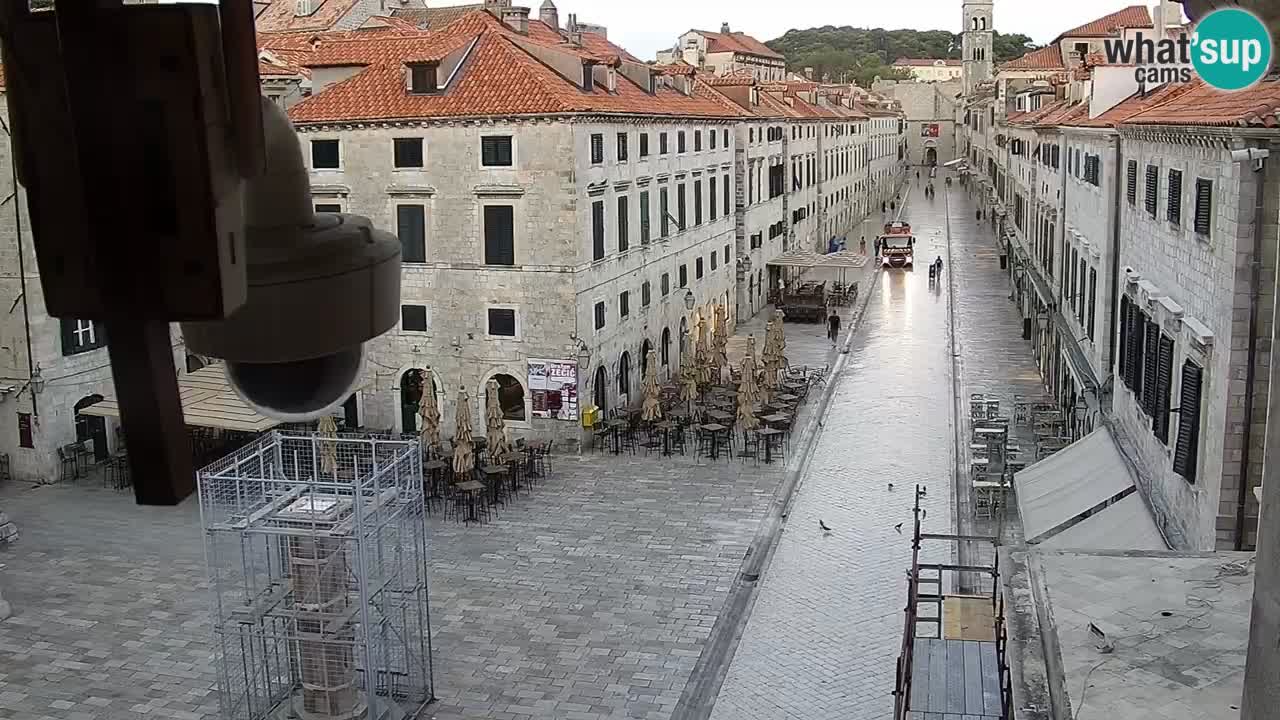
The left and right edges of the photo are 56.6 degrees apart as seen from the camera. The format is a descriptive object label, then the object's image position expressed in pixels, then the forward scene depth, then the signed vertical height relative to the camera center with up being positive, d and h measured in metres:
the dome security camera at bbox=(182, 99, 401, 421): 1.90 -0.20
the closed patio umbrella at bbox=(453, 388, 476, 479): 22.23 -5.31
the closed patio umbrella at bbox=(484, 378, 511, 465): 23.14 -5.24
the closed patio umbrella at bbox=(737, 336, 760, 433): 25.39 -5.31
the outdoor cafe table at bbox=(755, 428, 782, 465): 25.25 -6.33
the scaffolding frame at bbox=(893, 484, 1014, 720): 10.08 -4.72
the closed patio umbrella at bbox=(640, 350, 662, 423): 26.31 -5.45
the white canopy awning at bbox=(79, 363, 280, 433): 20.47 -4.31
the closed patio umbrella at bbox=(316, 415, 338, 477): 21.48 -5.13
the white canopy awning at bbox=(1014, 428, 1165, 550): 13.89 -4.67
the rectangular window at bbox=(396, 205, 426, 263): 27.20 -1.56
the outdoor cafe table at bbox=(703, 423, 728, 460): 25.44 -6.01
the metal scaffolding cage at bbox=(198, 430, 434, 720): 12.39 -4.66
